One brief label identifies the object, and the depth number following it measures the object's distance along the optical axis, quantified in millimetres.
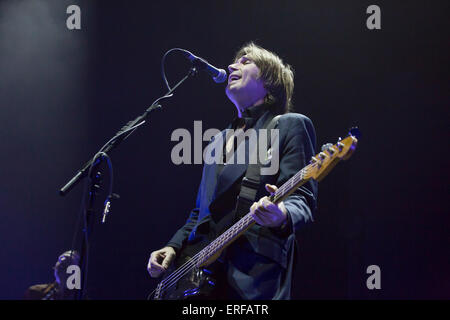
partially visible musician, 3592
